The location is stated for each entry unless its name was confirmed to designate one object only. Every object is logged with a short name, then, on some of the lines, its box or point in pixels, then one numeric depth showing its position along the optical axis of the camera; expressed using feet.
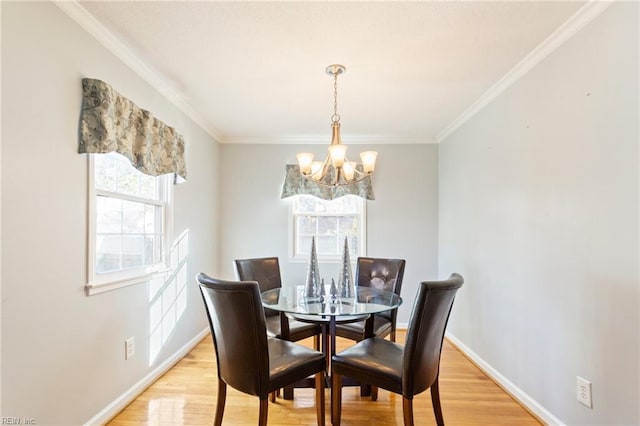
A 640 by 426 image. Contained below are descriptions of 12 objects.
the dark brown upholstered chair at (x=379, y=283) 8.47
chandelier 7.23
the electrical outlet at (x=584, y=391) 5.78
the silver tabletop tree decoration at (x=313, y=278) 8.14
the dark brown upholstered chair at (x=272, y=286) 8.25
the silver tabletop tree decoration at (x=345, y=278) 8.25
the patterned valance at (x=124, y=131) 6.13
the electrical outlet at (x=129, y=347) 7.41
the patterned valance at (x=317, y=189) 13.20
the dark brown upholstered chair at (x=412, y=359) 5.63
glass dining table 6.92
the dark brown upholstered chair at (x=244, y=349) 5.49
